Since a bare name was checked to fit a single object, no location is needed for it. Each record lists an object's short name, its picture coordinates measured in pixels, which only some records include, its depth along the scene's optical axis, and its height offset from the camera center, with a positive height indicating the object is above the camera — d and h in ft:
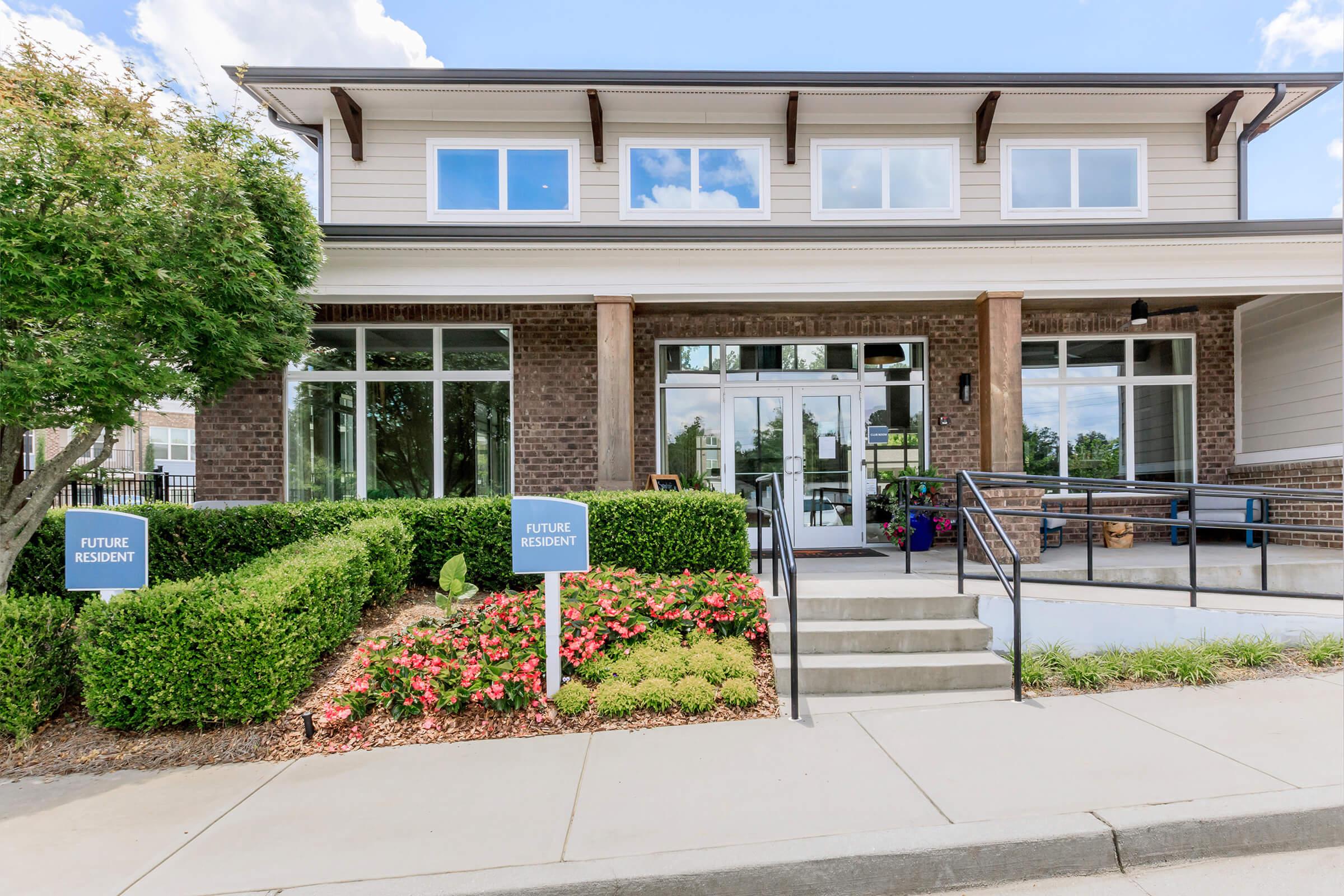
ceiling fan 25.99 +5.51
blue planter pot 26.78 -3.22
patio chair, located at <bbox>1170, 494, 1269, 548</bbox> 26.99 -2.33
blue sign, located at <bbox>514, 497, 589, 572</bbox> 14.46 -1.79
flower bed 13.55 -4.21
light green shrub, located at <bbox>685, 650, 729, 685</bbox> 14.33 -4.62
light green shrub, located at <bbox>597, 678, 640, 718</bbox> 13.38 -4.97
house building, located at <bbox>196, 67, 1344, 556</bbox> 27.25 +5.51
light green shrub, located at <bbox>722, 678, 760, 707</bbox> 13.69 -4.93
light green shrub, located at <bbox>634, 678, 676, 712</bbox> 13.51 -4.91
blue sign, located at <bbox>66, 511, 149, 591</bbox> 13.78 -2.04
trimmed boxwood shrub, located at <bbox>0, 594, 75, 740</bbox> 12.62 -4.02
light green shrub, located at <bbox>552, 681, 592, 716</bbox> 13.50 -5.01
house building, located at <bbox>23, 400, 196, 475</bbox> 83.51 +1.10
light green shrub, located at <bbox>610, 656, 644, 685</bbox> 14.24 -4.67
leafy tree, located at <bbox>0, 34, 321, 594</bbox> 13.97 +4.41
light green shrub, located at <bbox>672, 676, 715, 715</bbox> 13.48 -4.92
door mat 25.99 -3.95
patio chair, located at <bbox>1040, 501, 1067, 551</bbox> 26.76 -3.05
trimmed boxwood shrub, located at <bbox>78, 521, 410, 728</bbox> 12.57 -3.82
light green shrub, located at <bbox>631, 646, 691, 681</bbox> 14.29 -4.54
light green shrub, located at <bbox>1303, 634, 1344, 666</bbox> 16.47 -4.92
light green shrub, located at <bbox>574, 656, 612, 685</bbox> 14.61 -4.75
